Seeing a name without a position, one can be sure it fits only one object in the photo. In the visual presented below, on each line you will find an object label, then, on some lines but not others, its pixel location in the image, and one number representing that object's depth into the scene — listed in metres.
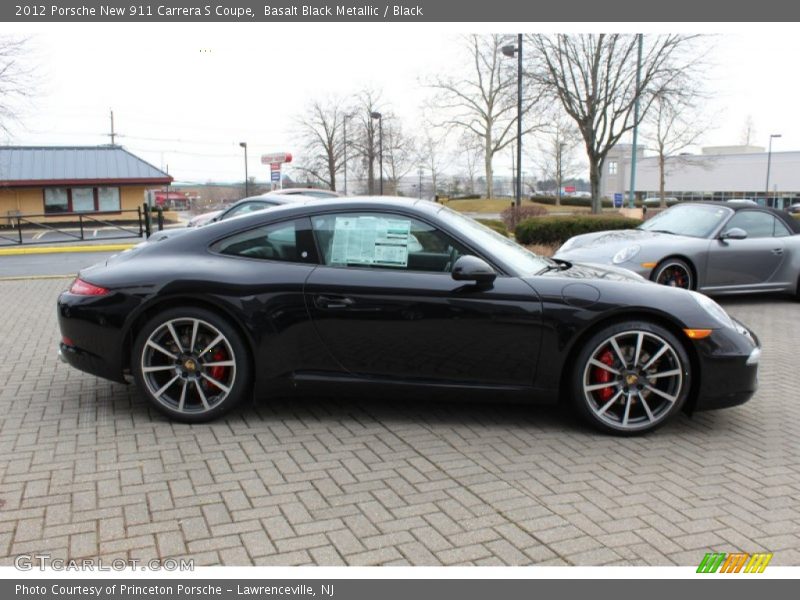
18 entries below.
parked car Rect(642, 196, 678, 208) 58.09
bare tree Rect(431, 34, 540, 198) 51.47
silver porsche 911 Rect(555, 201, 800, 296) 8.95
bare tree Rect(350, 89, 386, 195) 43.84
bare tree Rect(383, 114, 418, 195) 49.31
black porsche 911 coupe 4.28
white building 77.50
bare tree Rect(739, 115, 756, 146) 96.56
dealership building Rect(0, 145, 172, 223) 38.12
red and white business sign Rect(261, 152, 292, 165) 28.52
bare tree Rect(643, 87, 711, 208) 26.00
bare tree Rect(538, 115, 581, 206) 57.44
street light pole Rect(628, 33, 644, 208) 23.88
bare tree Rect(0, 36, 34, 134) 21.59
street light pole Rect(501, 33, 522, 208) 21.52
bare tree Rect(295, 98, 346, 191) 48.72
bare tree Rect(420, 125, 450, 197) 57.59
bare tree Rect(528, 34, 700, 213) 25.38
